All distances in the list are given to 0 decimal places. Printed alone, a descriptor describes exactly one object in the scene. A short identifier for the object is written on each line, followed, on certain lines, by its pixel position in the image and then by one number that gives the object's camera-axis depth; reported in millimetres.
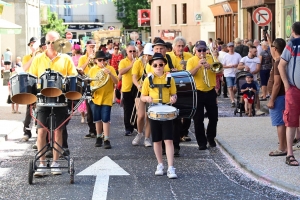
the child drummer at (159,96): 11297
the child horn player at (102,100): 14336
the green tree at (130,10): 92250
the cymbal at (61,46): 11148
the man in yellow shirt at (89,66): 15820
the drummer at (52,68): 11062
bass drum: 13078
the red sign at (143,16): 70062
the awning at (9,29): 24258
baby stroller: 20125
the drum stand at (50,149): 10594
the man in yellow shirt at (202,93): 13828
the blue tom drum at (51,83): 10570
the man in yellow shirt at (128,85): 15922
